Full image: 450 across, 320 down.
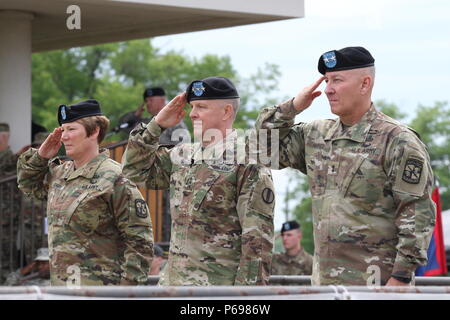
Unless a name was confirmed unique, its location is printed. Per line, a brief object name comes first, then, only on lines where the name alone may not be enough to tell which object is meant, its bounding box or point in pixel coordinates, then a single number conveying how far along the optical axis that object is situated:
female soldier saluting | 7.28
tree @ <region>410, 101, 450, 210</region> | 46.41
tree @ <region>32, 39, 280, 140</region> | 37.00
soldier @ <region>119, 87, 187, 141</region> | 12.79
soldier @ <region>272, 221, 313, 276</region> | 16.12
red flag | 13.75
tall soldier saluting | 6.14
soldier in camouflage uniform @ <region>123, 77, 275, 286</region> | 6.62
